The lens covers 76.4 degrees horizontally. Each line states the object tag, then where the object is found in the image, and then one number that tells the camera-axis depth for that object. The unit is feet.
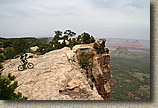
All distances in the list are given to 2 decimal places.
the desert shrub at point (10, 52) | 57.43
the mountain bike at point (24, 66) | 25.00
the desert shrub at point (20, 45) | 79.93
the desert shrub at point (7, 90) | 12.07
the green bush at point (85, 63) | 36.38
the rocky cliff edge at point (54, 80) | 14.94
